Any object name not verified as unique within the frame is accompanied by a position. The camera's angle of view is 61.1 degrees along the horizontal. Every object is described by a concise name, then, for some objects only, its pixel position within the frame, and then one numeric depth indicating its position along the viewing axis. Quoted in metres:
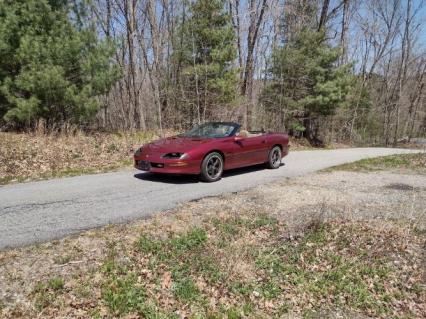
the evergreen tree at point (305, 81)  20.53
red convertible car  7.55
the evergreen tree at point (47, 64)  11.05
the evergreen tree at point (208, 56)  15.97
